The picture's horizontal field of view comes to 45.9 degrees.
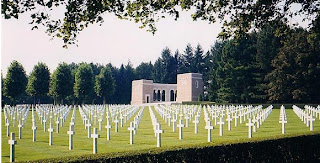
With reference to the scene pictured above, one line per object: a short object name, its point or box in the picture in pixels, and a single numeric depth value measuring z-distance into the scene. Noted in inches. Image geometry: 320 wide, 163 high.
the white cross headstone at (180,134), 514.3
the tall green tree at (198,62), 3331.7
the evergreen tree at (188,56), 3549.7
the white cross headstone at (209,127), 443.5
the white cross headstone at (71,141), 409.1
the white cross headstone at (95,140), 350.3
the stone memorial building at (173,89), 2623.0
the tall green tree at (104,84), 2721.5
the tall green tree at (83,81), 2476.6
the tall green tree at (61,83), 2169.0
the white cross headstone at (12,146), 304.9
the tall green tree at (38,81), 1972.2
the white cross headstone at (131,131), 438.4
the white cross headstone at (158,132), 386.0
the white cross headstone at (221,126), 548.4
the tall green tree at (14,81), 1694.4
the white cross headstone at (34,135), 488.2
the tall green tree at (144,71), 3619.6
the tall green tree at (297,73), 1674.5
